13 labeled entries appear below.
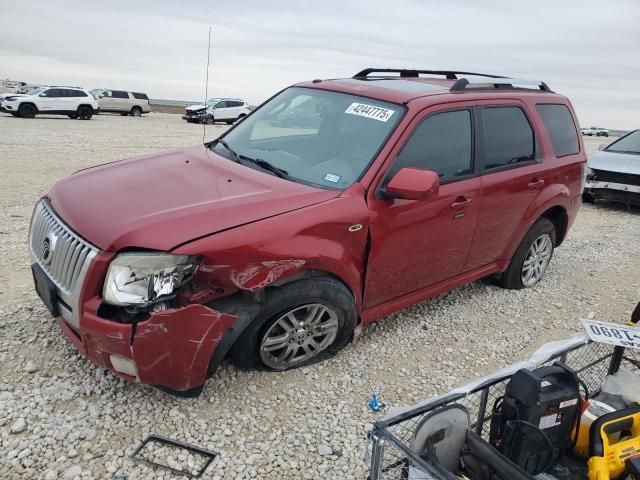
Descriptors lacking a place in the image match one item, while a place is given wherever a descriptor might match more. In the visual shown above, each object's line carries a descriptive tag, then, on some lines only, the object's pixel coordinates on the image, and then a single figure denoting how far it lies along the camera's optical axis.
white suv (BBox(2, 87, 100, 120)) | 25.44
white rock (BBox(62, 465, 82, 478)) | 2.60
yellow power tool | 2.29
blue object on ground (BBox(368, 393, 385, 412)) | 3.31
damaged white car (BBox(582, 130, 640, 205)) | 9.33
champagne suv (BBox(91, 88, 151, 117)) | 34.09
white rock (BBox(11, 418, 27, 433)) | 2.83
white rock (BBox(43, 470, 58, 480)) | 2.57
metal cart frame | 2.04
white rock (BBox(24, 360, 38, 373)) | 3.31
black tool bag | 2.05
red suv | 2.78
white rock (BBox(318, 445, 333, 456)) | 2.92
